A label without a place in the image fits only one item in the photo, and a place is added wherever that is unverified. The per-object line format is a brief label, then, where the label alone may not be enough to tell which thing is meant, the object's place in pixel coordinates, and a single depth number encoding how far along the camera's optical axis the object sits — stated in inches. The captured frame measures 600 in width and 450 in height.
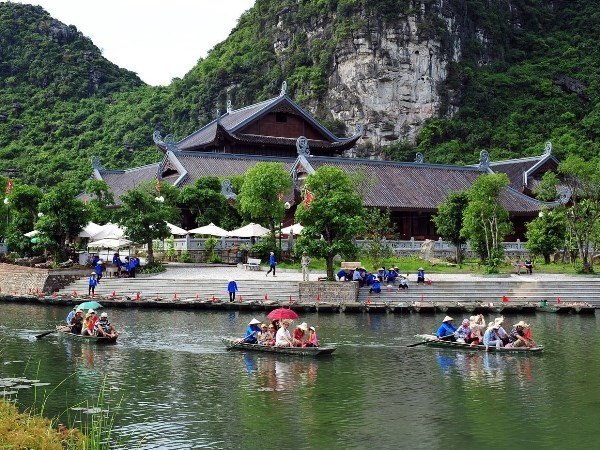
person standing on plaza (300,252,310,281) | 1658.5
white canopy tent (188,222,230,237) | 2082.9
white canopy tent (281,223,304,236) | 2088.8
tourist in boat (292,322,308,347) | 1074.1
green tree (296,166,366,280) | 1624.0
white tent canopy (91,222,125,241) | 1994.3
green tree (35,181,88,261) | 1889.8
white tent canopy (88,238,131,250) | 1961.1
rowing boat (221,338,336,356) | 1055.6
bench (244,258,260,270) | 1926.7
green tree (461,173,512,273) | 1946.4
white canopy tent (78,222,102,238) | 1974.7
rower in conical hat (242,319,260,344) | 1106.7
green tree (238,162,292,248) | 2006.6
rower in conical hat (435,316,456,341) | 1151.0
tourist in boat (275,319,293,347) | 1080.3
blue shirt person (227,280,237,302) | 1587.4
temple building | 2512.3
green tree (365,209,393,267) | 1979.6
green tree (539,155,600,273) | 1804.9
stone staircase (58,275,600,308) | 1616.6
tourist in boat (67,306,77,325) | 1230.8
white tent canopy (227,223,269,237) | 2044.8
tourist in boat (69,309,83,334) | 1212.5
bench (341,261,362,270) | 1731.1
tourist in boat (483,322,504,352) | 1110.4
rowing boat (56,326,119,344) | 1167.0
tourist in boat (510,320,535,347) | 1093.0
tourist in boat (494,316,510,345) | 1115.3
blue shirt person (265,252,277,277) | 1788.9
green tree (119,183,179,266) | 1899.6
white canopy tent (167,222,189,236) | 2151.8
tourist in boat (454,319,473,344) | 1137.4
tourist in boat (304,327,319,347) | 1069.1
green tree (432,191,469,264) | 2107.5
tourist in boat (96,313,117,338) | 1168.8
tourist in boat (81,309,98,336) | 1181.1
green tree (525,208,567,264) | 2047.2
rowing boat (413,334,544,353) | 1085.1
